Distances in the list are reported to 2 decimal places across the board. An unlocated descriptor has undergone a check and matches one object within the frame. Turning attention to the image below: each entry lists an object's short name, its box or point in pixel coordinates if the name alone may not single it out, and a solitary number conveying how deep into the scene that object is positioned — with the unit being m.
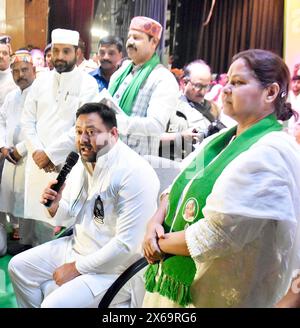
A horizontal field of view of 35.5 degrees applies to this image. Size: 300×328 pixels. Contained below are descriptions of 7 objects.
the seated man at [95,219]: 1.52
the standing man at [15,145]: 1.74
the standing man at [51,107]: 1.64
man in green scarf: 1.59
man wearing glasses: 1.60
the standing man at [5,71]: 1.64
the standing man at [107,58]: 1.62
